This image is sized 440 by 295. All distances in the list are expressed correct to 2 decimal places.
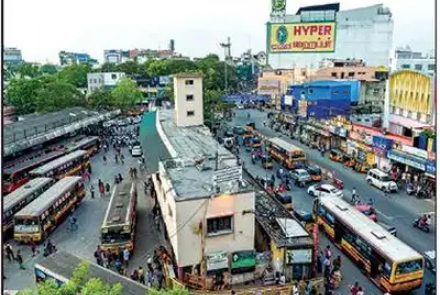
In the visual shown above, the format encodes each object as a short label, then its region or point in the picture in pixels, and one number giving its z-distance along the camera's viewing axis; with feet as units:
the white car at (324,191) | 83.31
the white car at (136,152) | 130.00
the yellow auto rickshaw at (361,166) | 105.29
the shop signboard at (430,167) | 85.66
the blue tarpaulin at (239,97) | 159.02
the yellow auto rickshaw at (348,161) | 110.01
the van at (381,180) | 89.56
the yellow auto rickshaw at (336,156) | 116.67
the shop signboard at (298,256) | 52.08
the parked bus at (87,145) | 121.84
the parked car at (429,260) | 57.44
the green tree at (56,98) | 170.50
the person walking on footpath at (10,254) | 63.72
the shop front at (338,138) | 119.82
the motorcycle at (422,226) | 69.62
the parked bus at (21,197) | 69.72
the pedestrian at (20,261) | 61.52
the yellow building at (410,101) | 101.40
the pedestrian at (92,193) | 92.15
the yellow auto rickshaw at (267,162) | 111.75
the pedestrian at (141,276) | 56.39
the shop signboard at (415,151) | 88.22
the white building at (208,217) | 51.83
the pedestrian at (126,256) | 61.21
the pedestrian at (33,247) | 65.46
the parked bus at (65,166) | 92.07
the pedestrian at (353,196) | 85.24
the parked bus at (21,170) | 86.28
